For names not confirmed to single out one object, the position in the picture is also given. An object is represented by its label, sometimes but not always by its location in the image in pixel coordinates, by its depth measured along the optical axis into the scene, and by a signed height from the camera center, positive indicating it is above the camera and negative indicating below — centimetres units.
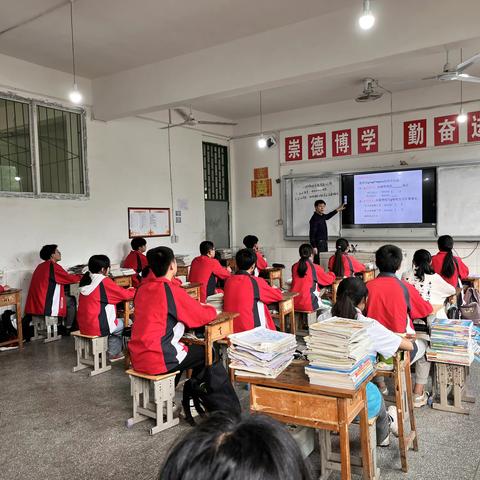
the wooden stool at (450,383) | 302 -114
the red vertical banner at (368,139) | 736 +129
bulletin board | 689 +2
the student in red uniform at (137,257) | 642 -48
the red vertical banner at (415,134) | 695 +128
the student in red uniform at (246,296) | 377 -63
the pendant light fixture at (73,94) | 415 +121
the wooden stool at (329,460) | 226 -123
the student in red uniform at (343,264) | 563 -58
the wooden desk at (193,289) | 473 -71
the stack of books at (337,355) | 187 -58
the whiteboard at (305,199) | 779 +35
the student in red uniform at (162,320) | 294 -65
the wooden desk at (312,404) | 186 -80
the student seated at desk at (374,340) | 222 -61
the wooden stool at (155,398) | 292 -118
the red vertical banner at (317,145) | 787 +129
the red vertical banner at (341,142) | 762 +129
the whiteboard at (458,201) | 658 +21
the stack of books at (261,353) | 202 -62
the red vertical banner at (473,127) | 654 +127
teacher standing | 720 -17
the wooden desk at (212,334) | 323 -83
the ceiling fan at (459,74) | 321 +109
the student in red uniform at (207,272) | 531 -60
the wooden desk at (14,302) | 484 -82
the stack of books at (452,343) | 294 -85
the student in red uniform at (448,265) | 484 -55
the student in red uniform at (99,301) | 413 -71
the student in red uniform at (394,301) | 293 -56
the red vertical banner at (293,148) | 813 +130
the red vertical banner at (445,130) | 671 +128
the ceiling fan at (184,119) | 744 +177
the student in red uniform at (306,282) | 494 -69
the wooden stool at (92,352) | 414 -121
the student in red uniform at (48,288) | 533 -74
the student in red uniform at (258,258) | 616 -54
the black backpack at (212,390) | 255 -97
